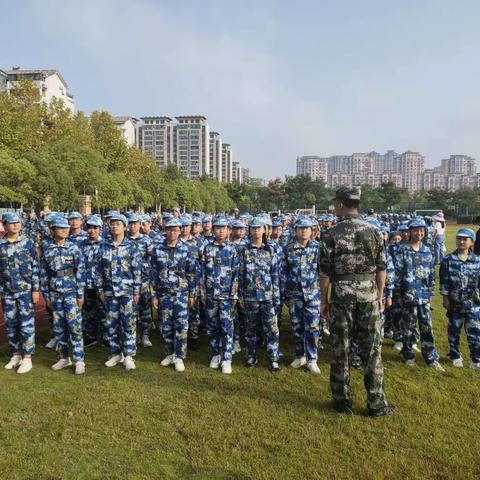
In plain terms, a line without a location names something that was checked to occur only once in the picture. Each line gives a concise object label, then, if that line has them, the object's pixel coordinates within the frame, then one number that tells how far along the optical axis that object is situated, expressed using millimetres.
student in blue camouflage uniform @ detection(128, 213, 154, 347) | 6059
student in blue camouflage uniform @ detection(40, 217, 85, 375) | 5332
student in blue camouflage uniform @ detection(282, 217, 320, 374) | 5383
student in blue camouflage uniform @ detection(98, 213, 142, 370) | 5488
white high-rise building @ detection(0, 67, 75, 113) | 68375
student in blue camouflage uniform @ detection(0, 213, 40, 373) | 5359
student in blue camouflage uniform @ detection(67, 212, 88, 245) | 6725
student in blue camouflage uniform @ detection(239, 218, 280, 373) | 5379
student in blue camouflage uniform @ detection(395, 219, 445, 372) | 5441
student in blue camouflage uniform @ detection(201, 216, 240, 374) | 5430
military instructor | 4031
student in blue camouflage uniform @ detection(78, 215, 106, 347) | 5924
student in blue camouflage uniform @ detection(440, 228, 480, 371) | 5355
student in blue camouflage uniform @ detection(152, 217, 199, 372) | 5473
